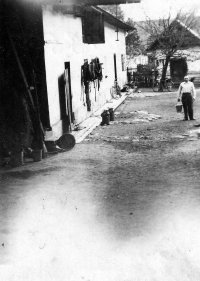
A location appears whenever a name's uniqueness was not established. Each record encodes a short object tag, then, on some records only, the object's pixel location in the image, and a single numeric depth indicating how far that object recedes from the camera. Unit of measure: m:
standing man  14.73
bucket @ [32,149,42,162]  9.75
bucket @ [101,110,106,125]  15.04
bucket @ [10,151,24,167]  9.38
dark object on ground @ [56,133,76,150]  10.94
